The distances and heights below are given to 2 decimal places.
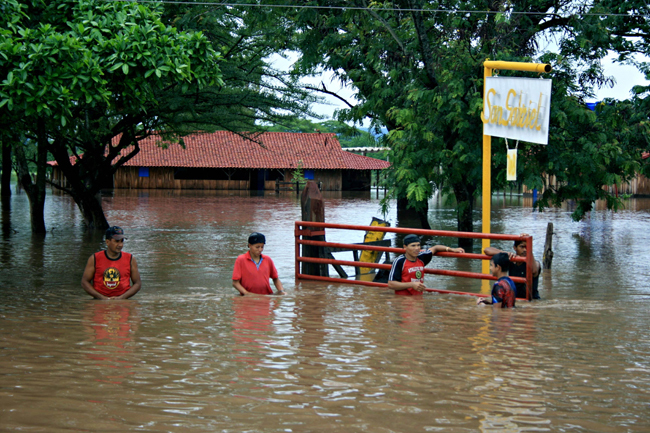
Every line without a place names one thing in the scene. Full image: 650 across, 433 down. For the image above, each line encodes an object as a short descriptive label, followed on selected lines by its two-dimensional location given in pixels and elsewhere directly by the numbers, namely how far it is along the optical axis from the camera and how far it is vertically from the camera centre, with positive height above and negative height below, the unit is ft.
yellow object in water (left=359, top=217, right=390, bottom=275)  42.22 -3.72
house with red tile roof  180.45 +6.46
